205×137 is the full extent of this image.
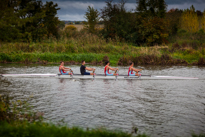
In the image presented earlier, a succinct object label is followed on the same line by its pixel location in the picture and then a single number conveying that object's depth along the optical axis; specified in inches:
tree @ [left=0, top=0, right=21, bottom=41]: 1360.7
